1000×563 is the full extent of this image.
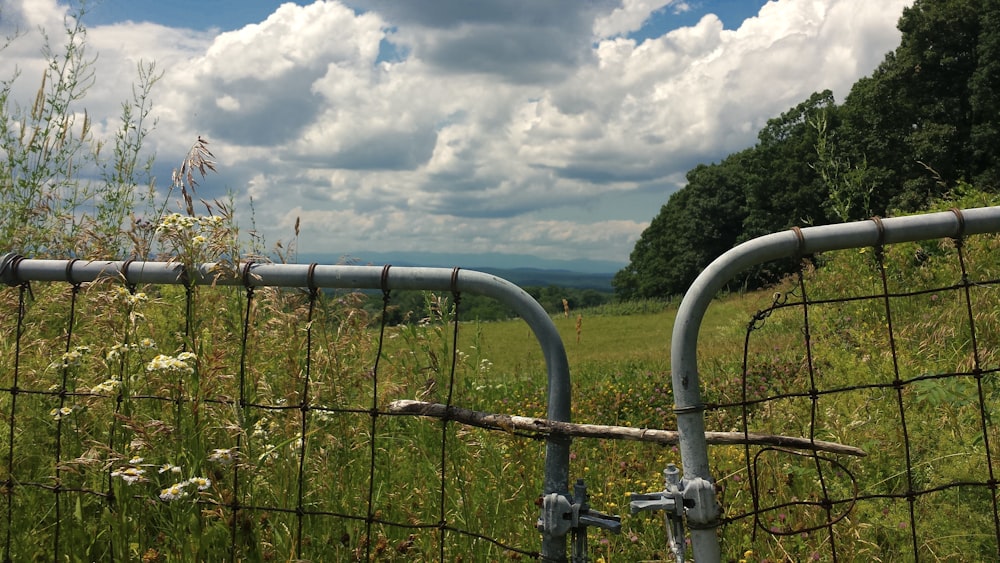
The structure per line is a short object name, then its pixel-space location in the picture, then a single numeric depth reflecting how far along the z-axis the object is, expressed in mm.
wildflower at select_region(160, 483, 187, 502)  2381
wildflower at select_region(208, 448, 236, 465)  2400
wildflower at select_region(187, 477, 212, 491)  2381
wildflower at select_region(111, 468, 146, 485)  2381
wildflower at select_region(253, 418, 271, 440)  2732
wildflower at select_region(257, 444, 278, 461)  2546
